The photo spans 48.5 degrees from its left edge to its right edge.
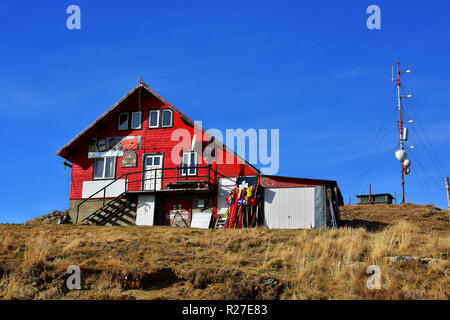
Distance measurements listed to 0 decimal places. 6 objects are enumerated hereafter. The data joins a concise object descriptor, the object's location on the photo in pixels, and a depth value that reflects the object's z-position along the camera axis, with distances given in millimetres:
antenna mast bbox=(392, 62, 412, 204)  45250
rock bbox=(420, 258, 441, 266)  17375
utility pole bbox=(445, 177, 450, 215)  26828
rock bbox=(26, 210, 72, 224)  32875
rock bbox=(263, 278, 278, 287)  15680
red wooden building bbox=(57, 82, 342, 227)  31375
